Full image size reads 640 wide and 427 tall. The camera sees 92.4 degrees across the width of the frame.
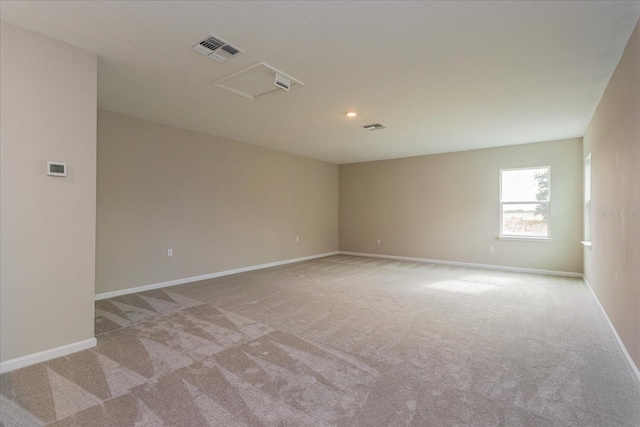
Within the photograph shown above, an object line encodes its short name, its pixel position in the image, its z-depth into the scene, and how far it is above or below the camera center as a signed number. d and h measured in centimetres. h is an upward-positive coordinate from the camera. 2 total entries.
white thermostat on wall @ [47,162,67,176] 250 +35
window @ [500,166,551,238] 591 +22
